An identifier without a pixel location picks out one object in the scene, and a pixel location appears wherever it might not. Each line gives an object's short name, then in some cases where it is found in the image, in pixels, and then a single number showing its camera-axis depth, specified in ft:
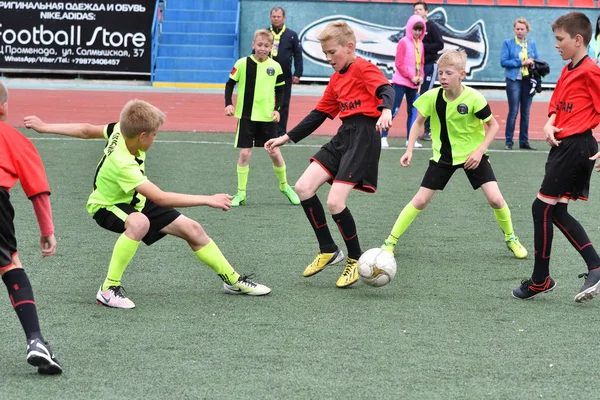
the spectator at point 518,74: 89.86
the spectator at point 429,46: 94.21
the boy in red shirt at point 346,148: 40.69
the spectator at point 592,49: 117.61
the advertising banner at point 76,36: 138.57
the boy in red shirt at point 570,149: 36.16
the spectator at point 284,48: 89.35
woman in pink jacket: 90.26
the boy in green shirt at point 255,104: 62.78
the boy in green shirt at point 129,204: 33.86
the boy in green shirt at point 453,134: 44.05
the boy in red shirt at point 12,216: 27.33
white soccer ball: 39.05
